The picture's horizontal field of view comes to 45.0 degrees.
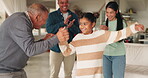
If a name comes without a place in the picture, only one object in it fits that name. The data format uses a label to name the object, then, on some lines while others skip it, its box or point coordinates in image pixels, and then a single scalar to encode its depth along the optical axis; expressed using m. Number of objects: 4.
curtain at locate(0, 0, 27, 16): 4.68
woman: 1.96
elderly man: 1.23
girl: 1.65
